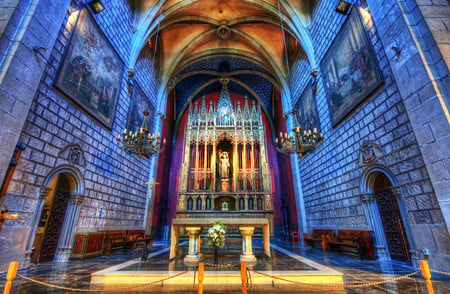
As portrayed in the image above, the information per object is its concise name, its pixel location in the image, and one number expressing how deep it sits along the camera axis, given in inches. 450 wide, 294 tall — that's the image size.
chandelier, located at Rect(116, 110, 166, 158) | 301.9
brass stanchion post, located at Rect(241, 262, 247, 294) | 111.3
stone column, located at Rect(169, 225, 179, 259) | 248.5
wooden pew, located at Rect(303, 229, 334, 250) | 346.0
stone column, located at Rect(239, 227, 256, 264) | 223.7
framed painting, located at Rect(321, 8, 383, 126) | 272.3
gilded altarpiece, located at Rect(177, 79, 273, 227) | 594.0
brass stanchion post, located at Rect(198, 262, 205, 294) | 109.7
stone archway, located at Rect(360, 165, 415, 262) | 233.8
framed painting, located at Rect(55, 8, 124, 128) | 274.8
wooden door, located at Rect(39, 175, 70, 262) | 251.1
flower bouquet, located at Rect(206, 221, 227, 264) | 202.8
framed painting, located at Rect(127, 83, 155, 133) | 436.5
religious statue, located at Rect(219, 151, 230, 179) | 645.9
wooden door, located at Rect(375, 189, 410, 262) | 238.2
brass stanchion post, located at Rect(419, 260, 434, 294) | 100.0
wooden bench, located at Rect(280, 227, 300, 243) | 514.4
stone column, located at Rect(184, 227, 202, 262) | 230.6
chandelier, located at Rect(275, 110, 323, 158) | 312.5
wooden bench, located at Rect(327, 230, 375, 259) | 262.7
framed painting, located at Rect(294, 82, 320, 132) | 446.9
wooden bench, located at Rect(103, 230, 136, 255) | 312.5
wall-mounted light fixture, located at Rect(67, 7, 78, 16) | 273.5
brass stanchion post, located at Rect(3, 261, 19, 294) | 96.7
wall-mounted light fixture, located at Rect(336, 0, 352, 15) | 313.7
